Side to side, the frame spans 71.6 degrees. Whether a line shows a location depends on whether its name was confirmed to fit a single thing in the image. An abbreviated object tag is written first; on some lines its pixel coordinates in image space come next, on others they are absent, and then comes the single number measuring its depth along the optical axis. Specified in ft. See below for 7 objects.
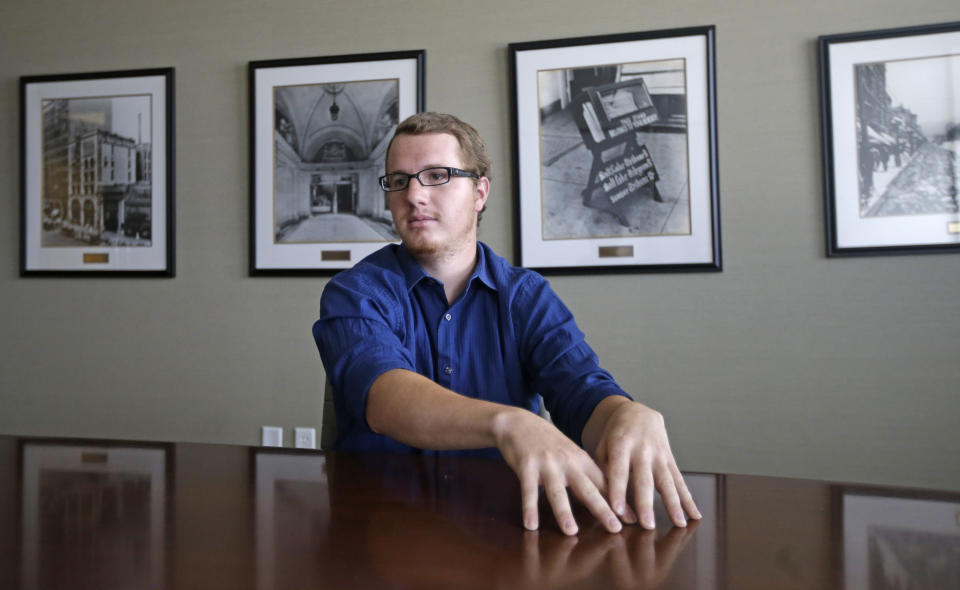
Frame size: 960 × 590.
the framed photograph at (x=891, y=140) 7.47
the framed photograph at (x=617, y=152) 8.04
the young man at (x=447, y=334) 3.31
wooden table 2.04
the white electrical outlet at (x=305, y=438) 8.94
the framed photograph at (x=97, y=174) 9.46
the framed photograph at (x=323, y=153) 8.84
